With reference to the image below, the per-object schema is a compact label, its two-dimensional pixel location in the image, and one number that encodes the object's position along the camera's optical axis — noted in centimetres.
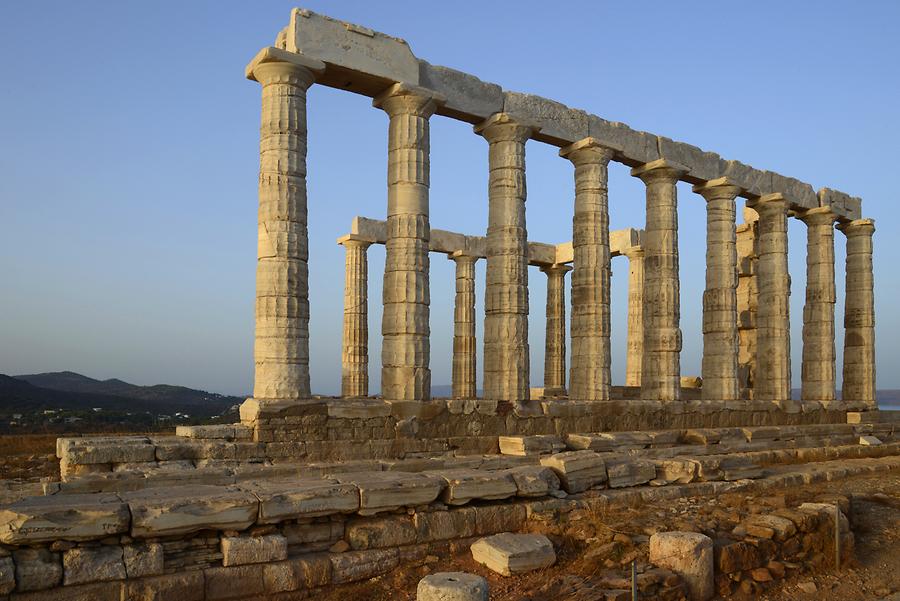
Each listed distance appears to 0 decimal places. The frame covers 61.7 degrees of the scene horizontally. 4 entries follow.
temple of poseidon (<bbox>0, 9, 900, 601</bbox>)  876
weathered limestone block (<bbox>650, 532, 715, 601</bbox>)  912
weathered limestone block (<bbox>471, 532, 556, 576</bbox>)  930
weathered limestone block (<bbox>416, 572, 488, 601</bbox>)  743
